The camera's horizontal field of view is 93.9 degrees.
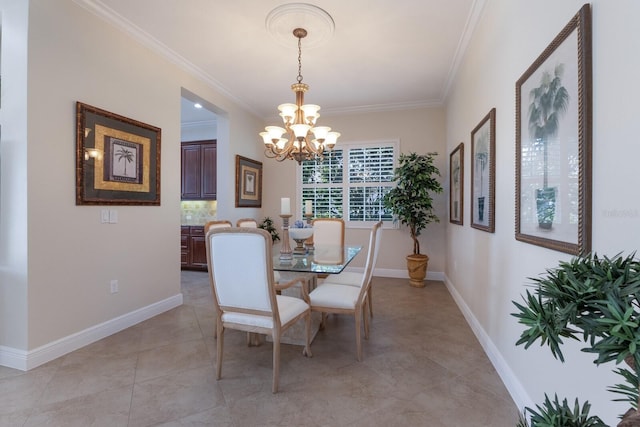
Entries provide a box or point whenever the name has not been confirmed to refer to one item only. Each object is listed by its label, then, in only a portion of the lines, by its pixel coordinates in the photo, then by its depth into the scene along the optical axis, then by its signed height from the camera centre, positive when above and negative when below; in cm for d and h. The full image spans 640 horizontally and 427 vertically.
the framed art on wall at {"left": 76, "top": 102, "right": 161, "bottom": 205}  251 +48
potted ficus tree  436 +18
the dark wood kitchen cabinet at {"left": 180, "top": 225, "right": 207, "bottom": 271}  553 -68
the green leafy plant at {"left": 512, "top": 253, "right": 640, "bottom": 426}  50 -18
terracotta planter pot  443 -85
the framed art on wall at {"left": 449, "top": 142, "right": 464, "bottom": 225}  349 +34
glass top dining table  221 -42
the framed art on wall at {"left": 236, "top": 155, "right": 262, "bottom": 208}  481 +48
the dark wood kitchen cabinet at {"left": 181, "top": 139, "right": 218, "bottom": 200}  559 +77
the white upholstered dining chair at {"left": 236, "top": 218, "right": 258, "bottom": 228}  347 -15
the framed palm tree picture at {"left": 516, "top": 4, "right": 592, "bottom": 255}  117 +32
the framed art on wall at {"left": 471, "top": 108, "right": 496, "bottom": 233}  230 +33
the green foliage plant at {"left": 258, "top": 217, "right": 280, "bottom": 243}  540 -29
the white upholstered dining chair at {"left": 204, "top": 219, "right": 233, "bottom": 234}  290 -13
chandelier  279 +75
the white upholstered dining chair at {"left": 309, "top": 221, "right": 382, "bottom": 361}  234 -69
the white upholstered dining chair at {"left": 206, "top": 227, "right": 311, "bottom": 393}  181 -48
